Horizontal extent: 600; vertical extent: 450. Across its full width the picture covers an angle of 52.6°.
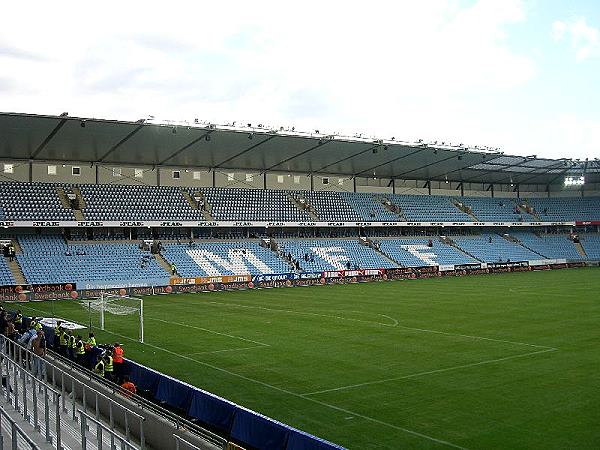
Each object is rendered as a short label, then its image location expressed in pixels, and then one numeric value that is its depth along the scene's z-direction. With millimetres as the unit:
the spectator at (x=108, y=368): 16297
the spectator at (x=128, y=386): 14376
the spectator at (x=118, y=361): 16984
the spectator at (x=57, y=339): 21516
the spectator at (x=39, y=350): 15102
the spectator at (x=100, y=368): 16359
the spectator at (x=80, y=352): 19281
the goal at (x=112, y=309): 30381
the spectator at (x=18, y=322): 23848
